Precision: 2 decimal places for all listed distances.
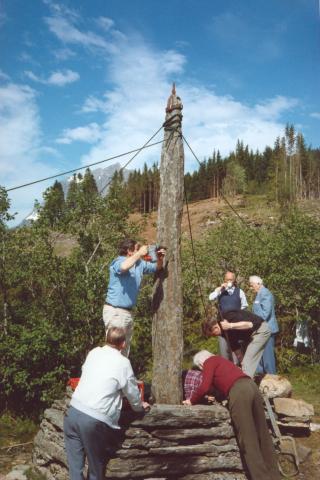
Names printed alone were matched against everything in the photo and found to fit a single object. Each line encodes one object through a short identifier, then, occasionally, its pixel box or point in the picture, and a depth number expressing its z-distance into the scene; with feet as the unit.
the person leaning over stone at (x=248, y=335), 20.62
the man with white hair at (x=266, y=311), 27.63
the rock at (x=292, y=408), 22.56
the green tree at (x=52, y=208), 37.81
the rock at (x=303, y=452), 20.68
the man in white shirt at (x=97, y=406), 13.09
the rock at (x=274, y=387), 23.08
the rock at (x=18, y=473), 20.76
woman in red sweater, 16.52
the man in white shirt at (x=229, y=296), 26.66
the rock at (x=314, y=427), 23.95
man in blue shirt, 18.15
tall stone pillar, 18.80
